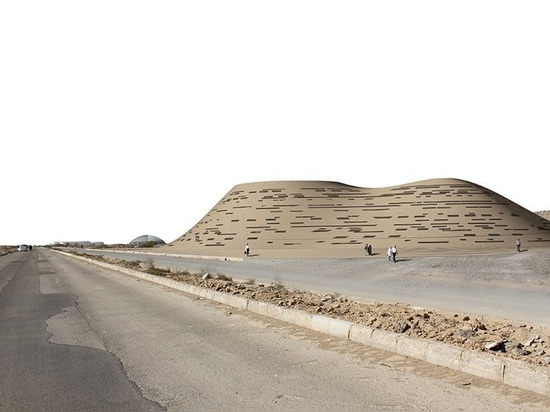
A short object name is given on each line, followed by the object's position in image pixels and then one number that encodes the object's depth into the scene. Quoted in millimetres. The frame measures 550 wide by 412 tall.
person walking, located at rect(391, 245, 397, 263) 38547
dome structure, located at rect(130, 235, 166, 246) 192500
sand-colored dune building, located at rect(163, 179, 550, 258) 93188
